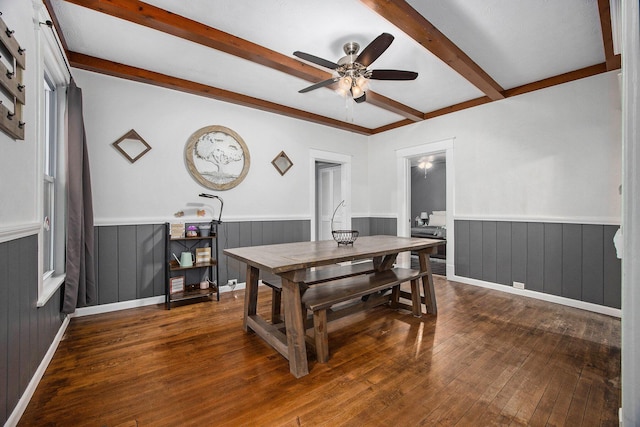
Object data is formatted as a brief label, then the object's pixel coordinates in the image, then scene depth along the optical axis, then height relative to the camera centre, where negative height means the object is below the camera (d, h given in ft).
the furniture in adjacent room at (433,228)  20.29 -1.33
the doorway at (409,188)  13.76 +1.26
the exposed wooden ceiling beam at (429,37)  6.41 +4.63
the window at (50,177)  7.74 +0.98
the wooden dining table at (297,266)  6.05 -1.30
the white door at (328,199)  17.75 +0.85
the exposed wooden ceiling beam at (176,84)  8.98 +4.78
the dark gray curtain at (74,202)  7.80 +0.31
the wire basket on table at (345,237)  8.45 -0.75
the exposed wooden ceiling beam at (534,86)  9.75 +4.89
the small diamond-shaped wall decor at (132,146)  9.93 +2.39
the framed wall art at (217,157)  11.37 +2.31
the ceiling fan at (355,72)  7.36 +4.00
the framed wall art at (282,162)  13.73 +2.44
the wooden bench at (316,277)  7.93 -1.92
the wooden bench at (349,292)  6.58 -2.10
